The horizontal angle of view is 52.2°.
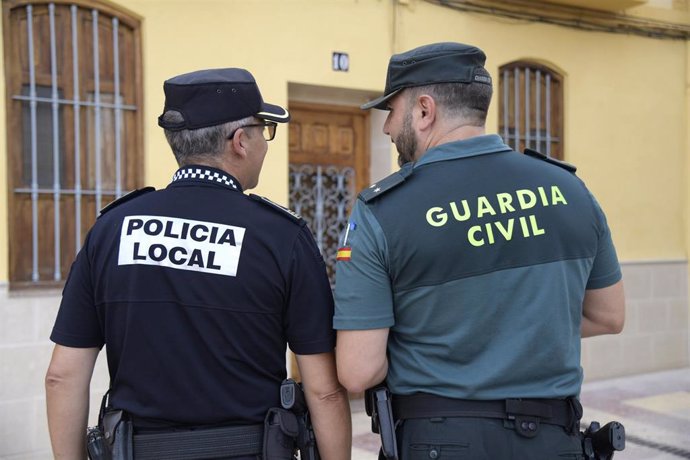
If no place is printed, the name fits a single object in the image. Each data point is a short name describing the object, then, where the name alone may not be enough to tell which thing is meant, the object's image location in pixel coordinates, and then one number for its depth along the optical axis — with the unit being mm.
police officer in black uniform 1696
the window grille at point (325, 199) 5527
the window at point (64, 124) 4355
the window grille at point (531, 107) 6223
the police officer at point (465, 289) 1693
